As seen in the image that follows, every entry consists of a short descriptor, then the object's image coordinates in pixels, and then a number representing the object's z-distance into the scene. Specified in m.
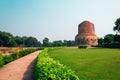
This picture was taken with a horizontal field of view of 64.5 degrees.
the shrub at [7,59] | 8.29
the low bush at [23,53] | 13.32
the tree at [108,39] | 37.27
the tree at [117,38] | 26.57
